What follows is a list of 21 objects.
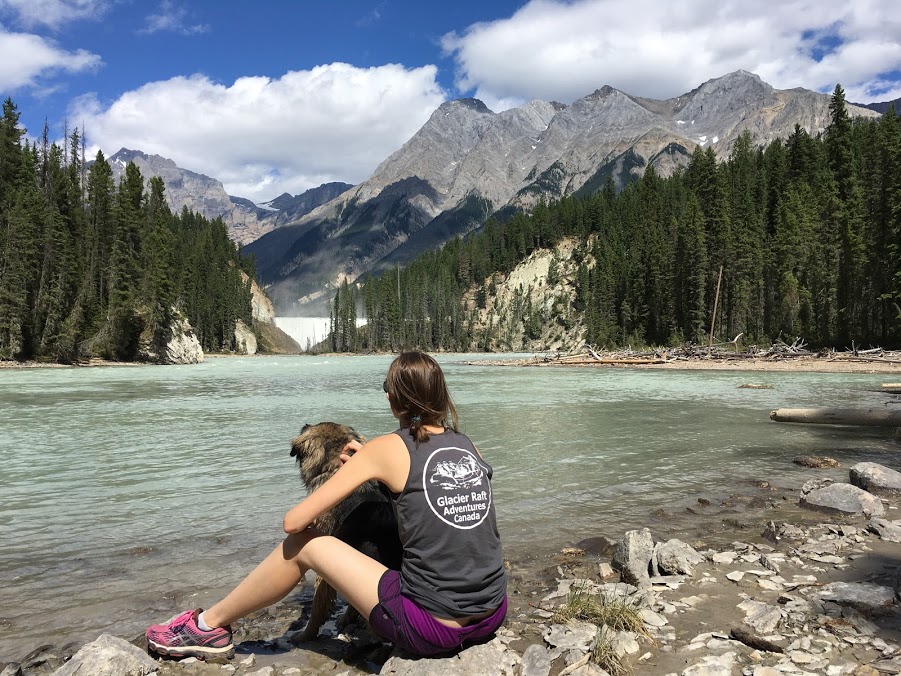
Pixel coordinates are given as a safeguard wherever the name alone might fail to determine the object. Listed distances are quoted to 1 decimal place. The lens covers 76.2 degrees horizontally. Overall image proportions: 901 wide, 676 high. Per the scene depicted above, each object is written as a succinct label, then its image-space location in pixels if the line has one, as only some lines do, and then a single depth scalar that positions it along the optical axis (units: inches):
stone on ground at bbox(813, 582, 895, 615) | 159.0
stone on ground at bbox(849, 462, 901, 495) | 322.7
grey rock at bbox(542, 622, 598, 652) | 146.3
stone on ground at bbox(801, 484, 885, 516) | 285.3
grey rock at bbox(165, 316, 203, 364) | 2674.7
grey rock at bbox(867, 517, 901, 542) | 237.3
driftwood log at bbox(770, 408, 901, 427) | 597.0
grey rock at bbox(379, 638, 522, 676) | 123.1
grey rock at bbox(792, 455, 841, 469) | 422.6
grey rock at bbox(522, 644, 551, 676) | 133.2
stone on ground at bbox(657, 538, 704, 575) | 203.5
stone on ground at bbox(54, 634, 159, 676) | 130.0
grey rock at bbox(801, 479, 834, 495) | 327.9
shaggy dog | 150.5
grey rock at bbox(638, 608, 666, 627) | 158.1
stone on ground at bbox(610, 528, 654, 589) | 197.8
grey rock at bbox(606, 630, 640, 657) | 140.5
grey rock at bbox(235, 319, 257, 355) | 4618.6
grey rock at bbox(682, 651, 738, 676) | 127.0
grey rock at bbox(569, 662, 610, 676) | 127.9
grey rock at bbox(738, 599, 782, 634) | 148.6
